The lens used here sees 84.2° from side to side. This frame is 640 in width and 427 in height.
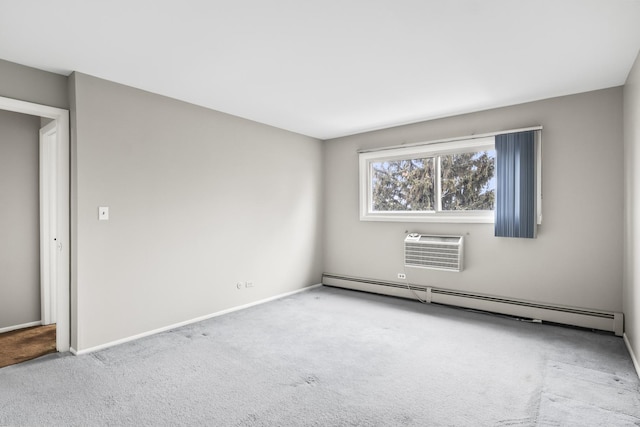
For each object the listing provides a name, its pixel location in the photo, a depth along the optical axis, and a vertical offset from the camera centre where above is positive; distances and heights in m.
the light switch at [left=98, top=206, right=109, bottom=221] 3.07 -0.02
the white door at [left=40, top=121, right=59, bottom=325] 3.76 -0.32
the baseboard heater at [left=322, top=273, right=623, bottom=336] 3.46 -1.07
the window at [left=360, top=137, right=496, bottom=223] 4.26 +0.38
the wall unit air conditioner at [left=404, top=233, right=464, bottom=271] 4.25 -0.51
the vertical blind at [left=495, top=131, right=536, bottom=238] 3.75 +0.27
